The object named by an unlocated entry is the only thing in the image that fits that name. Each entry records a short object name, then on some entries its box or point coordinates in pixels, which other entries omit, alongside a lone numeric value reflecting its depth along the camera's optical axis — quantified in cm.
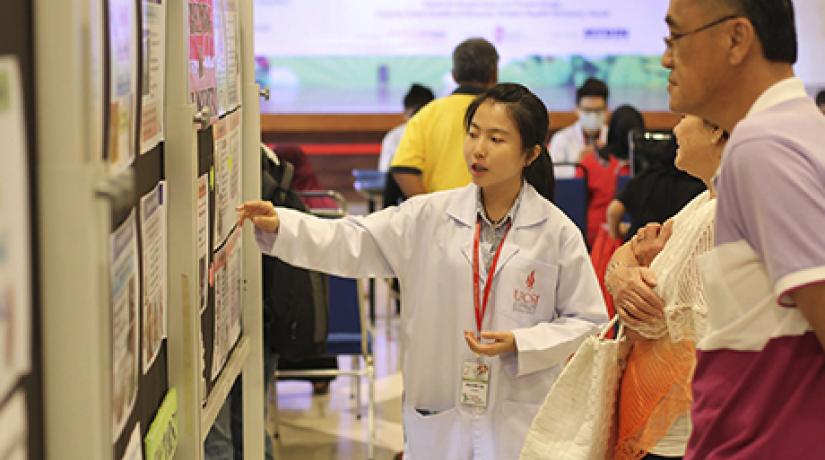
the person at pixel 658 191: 479
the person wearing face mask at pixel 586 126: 831
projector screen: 1101
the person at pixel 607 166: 692
